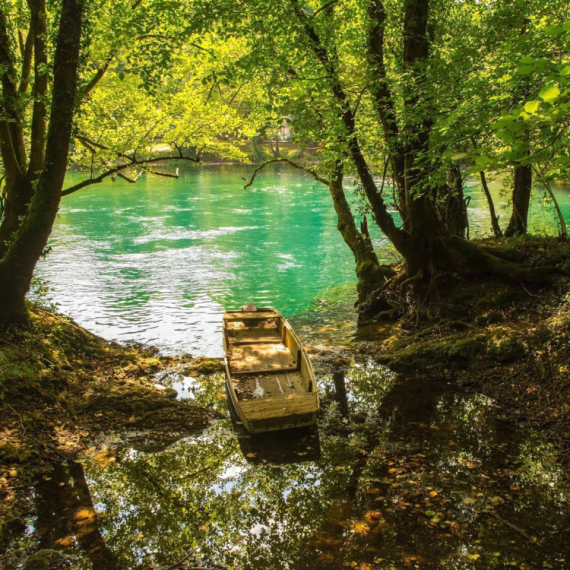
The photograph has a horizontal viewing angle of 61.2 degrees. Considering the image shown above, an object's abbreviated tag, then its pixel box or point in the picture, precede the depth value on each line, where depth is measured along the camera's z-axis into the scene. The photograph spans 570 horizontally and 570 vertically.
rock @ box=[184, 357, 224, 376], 10.48
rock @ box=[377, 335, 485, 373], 9.34
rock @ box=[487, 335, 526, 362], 8.65
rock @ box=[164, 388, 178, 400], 8.92
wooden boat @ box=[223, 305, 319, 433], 7.43
